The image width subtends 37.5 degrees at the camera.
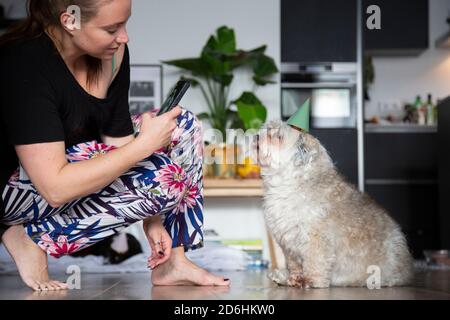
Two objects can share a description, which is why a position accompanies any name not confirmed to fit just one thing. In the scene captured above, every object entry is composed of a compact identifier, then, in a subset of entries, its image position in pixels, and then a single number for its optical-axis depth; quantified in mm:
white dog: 2170
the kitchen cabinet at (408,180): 5258
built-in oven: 4918
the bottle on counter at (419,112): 5457
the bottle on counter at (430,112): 5438
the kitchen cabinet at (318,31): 4961
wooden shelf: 4164
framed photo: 4727
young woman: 1677
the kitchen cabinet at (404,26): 5473
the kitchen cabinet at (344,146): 4918
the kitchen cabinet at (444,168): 3646
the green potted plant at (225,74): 4363
